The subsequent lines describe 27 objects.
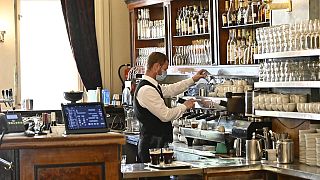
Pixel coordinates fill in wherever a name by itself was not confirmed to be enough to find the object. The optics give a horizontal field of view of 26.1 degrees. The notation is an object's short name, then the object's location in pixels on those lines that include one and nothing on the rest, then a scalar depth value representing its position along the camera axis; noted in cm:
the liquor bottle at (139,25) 973
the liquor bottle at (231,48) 695
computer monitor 431
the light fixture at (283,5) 573
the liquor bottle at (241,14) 685
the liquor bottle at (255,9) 665
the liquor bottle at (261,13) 653
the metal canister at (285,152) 551
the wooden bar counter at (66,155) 412
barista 641
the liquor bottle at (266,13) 631
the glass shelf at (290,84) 522
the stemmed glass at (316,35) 523
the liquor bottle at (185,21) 812
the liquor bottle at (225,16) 707
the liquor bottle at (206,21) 766
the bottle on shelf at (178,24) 834
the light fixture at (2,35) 979
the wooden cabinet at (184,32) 714
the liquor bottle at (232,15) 696
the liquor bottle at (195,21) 790
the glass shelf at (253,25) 654
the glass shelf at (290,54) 521
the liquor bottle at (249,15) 671
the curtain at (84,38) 1006
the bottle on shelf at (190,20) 803
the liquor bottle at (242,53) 679
